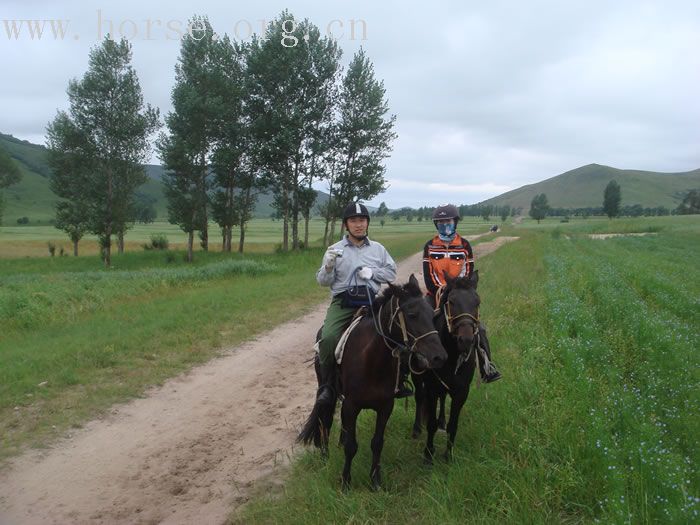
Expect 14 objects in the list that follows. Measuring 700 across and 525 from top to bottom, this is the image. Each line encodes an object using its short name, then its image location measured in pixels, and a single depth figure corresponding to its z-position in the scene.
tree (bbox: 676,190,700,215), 116.19
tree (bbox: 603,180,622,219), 112.31
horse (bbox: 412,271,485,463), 4.62
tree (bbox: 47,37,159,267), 30.41
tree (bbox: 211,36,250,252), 31.86
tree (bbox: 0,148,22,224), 58.64
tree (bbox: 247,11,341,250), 29.95
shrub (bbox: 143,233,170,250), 42.00
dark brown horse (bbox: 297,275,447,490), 4.07
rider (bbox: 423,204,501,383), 6.09
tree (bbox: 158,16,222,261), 30.98
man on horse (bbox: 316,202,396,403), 5.09
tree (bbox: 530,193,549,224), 137.35
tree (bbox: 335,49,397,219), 32.72
